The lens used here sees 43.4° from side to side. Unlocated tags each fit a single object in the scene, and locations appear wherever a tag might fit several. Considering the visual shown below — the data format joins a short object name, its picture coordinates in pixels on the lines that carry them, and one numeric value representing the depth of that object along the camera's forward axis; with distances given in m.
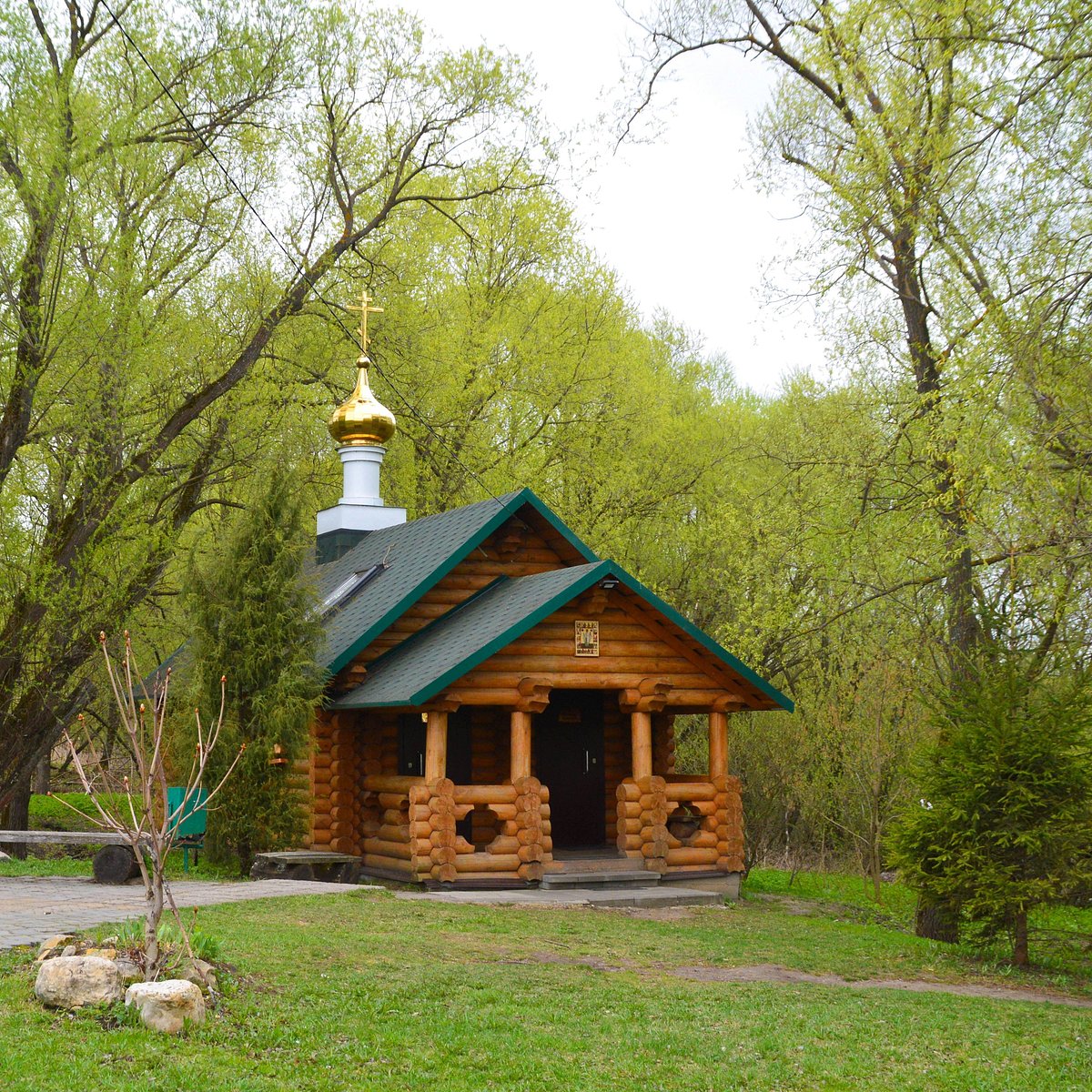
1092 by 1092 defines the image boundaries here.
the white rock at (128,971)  8.05
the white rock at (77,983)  7.82
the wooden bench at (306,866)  15.81
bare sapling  7.80
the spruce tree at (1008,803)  13.23
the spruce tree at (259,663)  16.22
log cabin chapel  15.81
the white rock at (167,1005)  7.59
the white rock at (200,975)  8.16
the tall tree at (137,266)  16.95
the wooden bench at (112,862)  15.39
